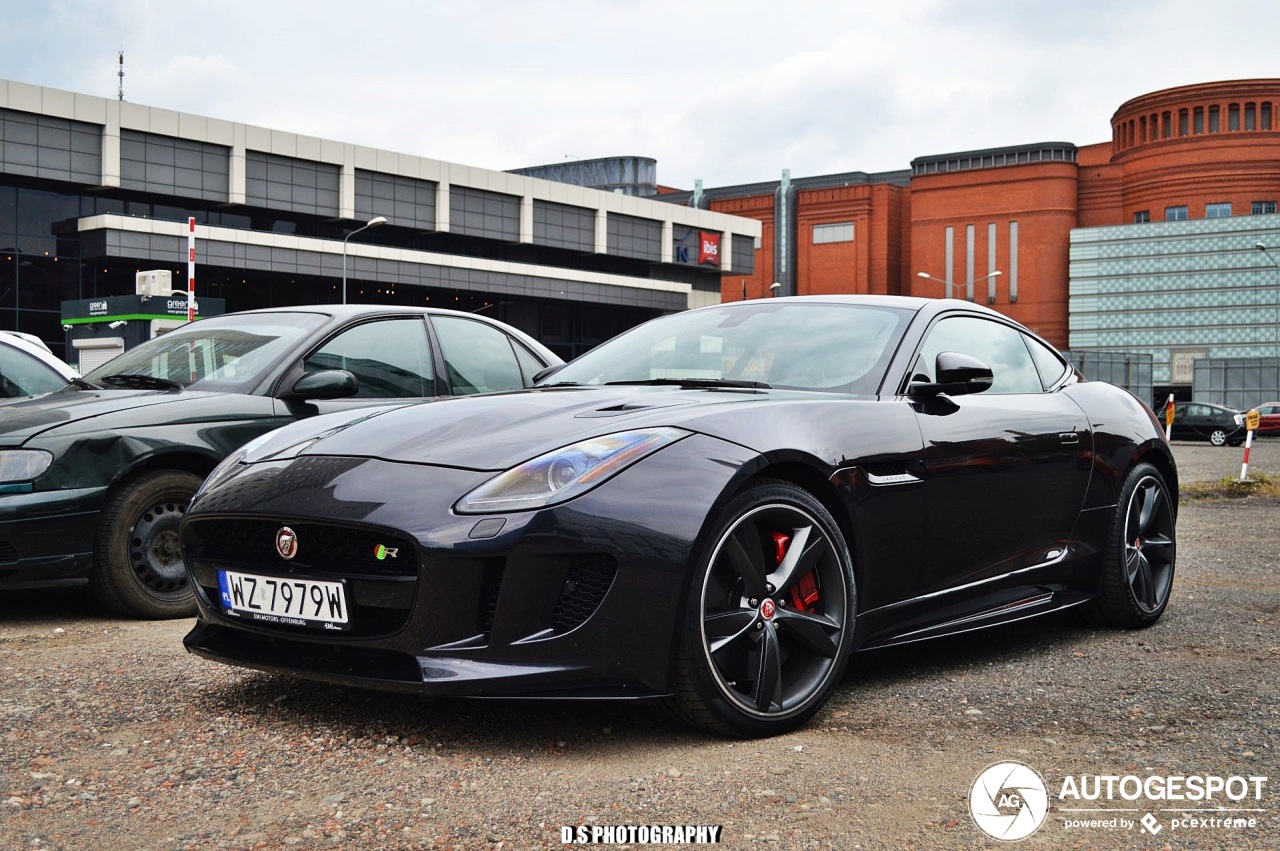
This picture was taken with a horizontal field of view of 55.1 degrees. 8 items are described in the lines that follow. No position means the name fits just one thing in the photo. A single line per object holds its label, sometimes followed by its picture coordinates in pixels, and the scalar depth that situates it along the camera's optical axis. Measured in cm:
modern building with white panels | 4459
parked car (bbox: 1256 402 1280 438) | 4275
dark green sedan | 518
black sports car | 313
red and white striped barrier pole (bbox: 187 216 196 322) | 1836
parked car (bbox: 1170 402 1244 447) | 4028
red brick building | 7425
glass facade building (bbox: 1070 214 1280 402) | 7275
